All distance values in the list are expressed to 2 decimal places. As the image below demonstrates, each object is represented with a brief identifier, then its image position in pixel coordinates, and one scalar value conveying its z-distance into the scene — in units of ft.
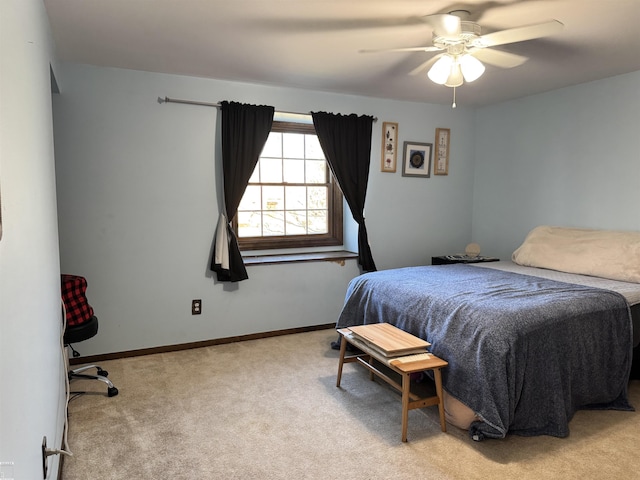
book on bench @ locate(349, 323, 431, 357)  8.06
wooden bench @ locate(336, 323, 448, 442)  7.72
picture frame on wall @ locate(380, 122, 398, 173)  14.53
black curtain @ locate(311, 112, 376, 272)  13.50
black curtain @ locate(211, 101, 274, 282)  12.12
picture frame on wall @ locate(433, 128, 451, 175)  15.56
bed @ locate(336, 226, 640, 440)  7.42
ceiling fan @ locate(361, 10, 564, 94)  7.08
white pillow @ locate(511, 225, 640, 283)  10.60
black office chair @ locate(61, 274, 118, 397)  8.87
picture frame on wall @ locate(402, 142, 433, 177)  15.01
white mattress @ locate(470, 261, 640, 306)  9.32
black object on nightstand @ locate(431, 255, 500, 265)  14.44
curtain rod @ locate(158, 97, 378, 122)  11.53
